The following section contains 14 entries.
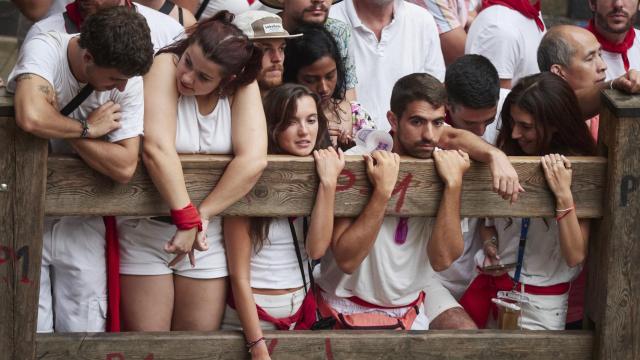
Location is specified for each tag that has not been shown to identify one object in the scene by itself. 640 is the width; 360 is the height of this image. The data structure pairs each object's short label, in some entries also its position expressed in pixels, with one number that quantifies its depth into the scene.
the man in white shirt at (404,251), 8.73
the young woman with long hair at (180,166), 8.16
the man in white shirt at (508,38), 12.41
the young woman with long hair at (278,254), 8.57
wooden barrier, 8.13
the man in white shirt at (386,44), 11.62
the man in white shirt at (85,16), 8.95
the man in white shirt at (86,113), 7.67
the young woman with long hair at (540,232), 9.27
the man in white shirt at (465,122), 9.62
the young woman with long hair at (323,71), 10.07
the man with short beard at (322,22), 10.67
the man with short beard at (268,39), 9.62
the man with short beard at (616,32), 12.70
